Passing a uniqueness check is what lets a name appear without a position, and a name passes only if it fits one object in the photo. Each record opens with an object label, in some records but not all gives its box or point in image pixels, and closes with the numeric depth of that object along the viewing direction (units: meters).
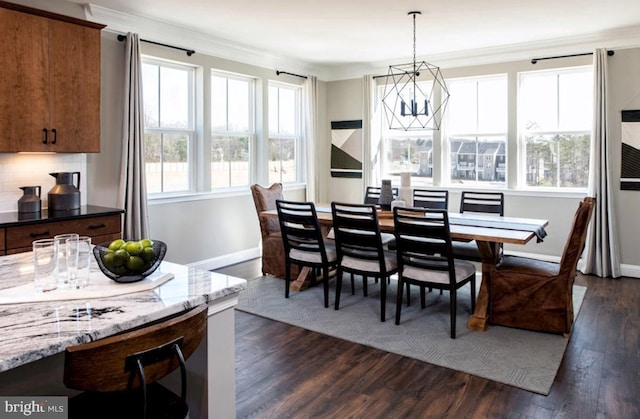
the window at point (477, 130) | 6.06
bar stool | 1.18
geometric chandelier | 6.40
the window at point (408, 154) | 6.62
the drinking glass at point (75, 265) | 1.70
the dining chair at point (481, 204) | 4.80
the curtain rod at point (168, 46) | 4.52
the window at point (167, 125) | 4.98
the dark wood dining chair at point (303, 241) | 4.11
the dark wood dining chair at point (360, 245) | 3.74
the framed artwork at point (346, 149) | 7.06
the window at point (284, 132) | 6.55
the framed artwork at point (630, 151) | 5.09
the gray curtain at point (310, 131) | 6.91
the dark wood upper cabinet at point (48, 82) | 3.45
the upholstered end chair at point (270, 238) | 5.00
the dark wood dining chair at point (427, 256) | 3.39
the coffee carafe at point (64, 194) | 3.82
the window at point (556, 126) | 5.55
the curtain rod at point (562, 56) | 5.17
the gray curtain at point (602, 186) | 5.15
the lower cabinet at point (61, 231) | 3.24
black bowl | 1.73
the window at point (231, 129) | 5.70
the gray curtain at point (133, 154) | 4.49
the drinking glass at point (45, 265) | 1.67
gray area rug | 2.98
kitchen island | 1.27
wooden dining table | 3.49
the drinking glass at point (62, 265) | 1.70
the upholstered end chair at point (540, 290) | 3.37
